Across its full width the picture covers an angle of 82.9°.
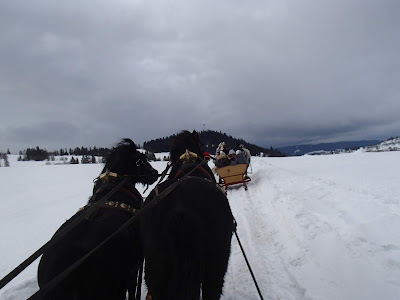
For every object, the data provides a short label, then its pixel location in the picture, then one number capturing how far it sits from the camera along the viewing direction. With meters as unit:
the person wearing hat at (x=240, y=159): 9.09
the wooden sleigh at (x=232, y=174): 8.64
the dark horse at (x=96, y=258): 1.69
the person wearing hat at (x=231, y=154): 10.37
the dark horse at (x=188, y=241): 1.71
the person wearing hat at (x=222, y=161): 9.68
